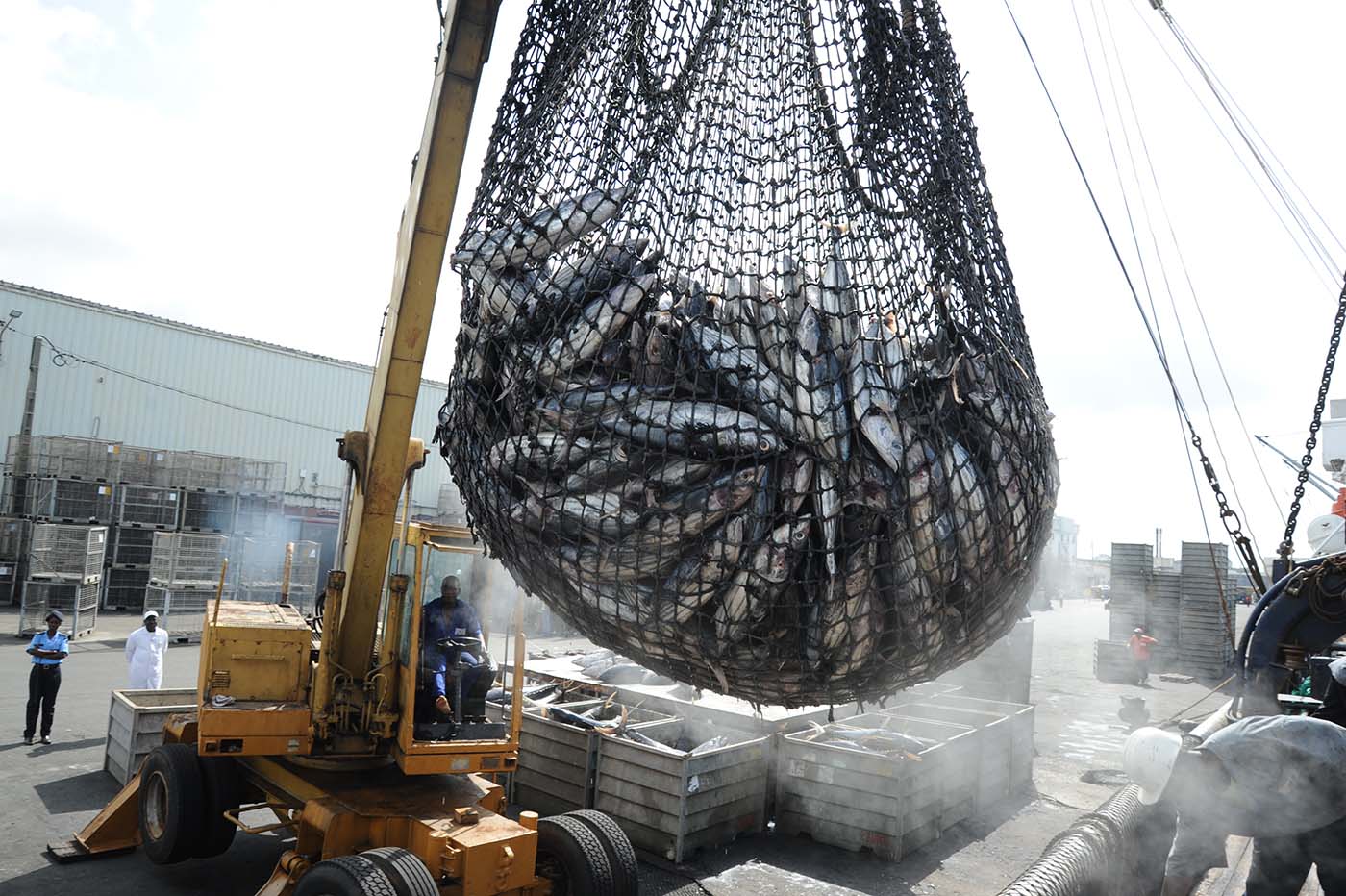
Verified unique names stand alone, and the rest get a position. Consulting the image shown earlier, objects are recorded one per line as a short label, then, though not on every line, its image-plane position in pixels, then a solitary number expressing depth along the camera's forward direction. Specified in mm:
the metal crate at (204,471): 21031
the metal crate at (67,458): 19641
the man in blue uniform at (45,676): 9359
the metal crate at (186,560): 16578
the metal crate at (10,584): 20625
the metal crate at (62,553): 16656
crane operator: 5914
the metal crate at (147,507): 20172
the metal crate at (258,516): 21703
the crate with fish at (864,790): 7625
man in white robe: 9859
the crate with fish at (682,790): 7238
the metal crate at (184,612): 17109
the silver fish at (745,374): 2143
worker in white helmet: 3230
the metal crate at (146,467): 20547
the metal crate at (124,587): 20656
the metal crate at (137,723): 7883
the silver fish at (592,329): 2248
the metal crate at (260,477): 21984
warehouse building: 24016
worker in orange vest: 19172
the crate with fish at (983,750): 8977
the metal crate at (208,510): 20906
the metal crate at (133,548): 20344
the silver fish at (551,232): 2424
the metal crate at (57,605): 16328
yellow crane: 4863
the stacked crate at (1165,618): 23094
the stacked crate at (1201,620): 21641
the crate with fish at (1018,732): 9898
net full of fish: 2113
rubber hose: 4789
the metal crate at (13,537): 19641
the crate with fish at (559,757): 7820
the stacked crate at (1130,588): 24234
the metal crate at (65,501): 19172
